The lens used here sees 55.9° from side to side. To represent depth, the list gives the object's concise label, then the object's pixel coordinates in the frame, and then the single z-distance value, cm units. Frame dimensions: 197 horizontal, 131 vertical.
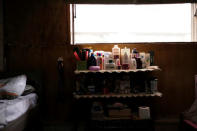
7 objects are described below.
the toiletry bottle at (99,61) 243
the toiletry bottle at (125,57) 239
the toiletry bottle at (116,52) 251
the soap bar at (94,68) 232
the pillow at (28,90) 231
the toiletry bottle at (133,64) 241
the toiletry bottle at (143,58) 246
